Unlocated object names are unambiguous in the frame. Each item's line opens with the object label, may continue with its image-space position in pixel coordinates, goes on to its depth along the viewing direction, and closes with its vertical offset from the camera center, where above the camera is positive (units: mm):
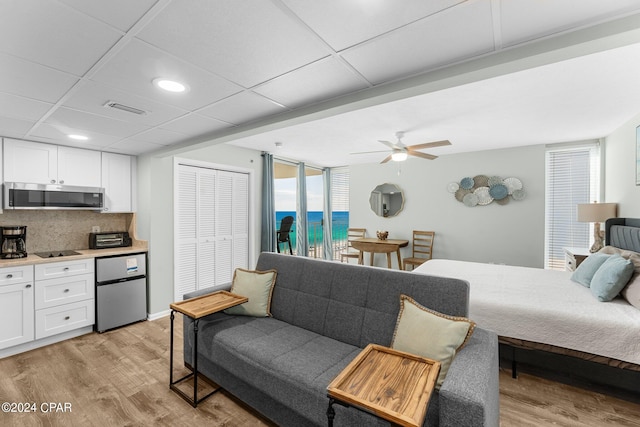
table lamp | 3582 -29
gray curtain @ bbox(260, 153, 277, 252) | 4926 +90
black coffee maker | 3018 -313
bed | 2004 -812
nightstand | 3516 -570
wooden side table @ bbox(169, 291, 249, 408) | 2076 -726
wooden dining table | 5266 -639
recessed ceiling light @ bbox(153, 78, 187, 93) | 1811 +832
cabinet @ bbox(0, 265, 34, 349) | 2793 -934
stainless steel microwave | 2990 +183
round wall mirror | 5875 +252
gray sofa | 1371 -885
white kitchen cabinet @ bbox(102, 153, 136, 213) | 3727 +409
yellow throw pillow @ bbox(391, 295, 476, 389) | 1522 -685
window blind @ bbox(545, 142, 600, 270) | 4336 +296
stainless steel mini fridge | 3400 -962
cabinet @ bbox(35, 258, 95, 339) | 3027 -930
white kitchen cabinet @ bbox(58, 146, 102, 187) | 3385 +562
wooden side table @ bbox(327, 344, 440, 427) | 1051 -729
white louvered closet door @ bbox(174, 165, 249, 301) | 4031 -217
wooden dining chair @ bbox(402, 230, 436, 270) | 5262 -674
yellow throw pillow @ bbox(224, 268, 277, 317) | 2480 -701
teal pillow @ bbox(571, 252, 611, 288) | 2742 -559
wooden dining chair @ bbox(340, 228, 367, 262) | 6271 -483
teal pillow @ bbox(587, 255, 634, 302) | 2301 -549
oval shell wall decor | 4705 +380
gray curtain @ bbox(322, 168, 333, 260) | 6812 -140
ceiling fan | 3476 +790
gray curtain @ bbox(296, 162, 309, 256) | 5895 -7
